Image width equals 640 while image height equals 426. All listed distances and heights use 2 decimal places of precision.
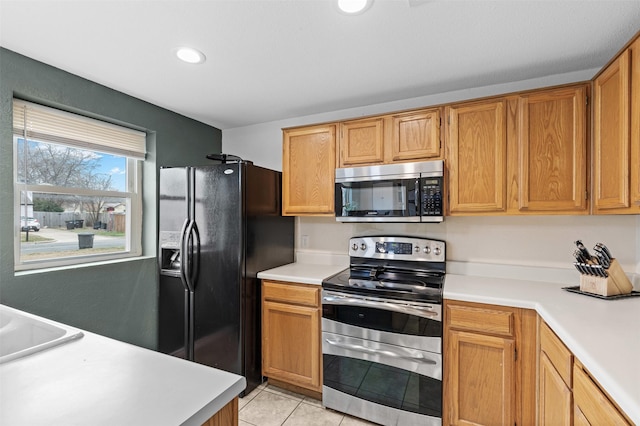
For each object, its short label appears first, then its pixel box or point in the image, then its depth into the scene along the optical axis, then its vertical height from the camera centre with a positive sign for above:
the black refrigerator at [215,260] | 2.24 -0.39
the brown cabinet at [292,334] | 2.17 -0.93
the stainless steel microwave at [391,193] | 2.09 +0.14
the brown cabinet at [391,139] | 2.14 +0.55
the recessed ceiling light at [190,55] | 1.76 +0.95
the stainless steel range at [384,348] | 1.79 -0.87
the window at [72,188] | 1.95 +0.17
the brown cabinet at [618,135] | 1.36 +0.39
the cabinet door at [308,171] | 2.48 +0.35
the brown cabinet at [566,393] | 0.97 -0.69
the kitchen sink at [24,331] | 1.09 -0.46
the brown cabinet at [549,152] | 1.78 +0.37
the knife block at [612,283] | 1.60 -0.39
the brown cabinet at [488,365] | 1.62 -0.87
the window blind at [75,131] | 1.93 +0.59
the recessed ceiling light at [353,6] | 1.36 +0.96
